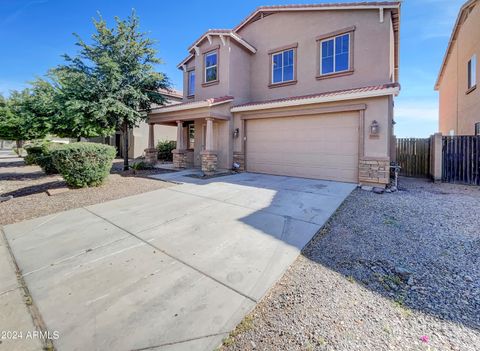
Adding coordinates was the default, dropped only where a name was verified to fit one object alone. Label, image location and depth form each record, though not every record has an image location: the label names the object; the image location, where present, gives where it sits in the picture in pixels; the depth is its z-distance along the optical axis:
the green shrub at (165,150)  17.78
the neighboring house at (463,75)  11.72
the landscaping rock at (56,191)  7.21
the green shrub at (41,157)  11.51
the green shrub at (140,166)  11.82
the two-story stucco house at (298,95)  8.62
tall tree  10.23
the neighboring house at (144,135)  19.27
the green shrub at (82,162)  7.31
